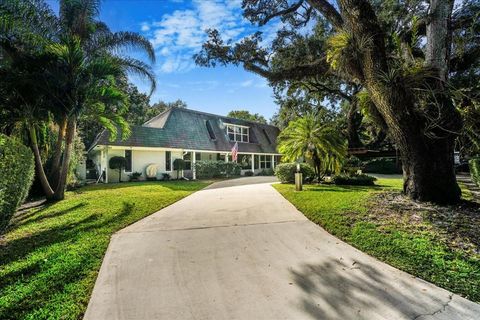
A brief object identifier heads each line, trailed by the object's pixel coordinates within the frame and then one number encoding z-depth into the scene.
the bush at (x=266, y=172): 26.69
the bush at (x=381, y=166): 23.03
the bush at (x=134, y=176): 18.52
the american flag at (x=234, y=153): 21.62
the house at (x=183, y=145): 18.25
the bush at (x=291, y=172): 13.48
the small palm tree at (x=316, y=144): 12.45
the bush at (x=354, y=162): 18.67
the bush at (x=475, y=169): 10.05
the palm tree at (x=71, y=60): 8.95
